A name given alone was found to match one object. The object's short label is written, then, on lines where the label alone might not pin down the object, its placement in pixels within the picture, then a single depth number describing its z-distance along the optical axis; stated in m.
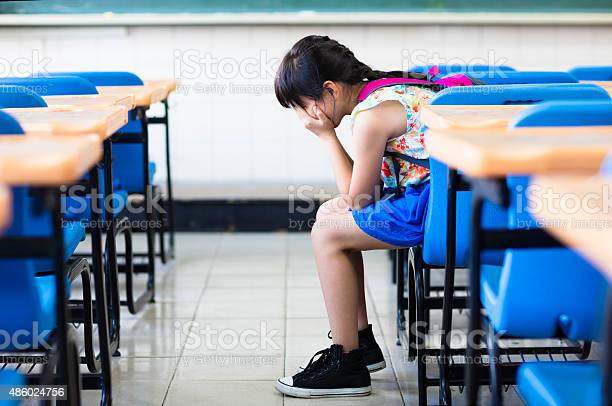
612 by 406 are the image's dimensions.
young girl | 2.40
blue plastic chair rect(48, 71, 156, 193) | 3.51
